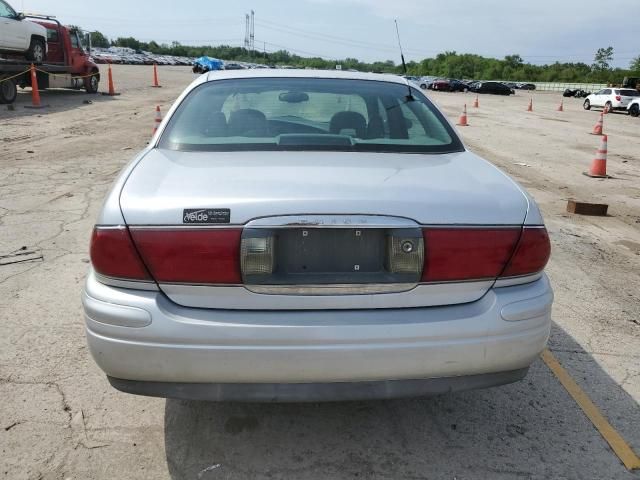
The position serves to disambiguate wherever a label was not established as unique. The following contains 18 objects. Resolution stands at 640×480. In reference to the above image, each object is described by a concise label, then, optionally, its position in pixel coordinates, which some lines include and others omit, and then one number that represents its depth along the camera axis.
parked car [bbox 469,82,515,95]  58.44
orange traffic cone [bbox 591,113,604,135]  18.86
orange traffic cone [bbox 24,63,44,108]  17.17
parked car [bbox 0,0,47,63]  16.17
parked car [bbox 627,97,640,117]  31.94
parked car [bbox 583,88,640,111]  33.69
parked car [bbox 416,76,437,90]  64.12
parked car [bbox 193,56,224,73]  47.39
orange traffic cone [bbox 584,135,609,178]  10.57
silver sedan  2.10
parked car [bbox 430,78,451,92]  61.47
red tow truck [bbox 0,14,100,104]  18.83
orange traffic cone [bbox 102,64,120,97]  23.86
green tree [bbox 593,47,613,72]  101.75
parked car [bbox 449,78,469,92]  61.72
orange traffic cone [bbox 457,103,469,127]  19.92
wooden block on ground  7.38
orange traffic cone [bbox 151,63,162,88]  30.26
